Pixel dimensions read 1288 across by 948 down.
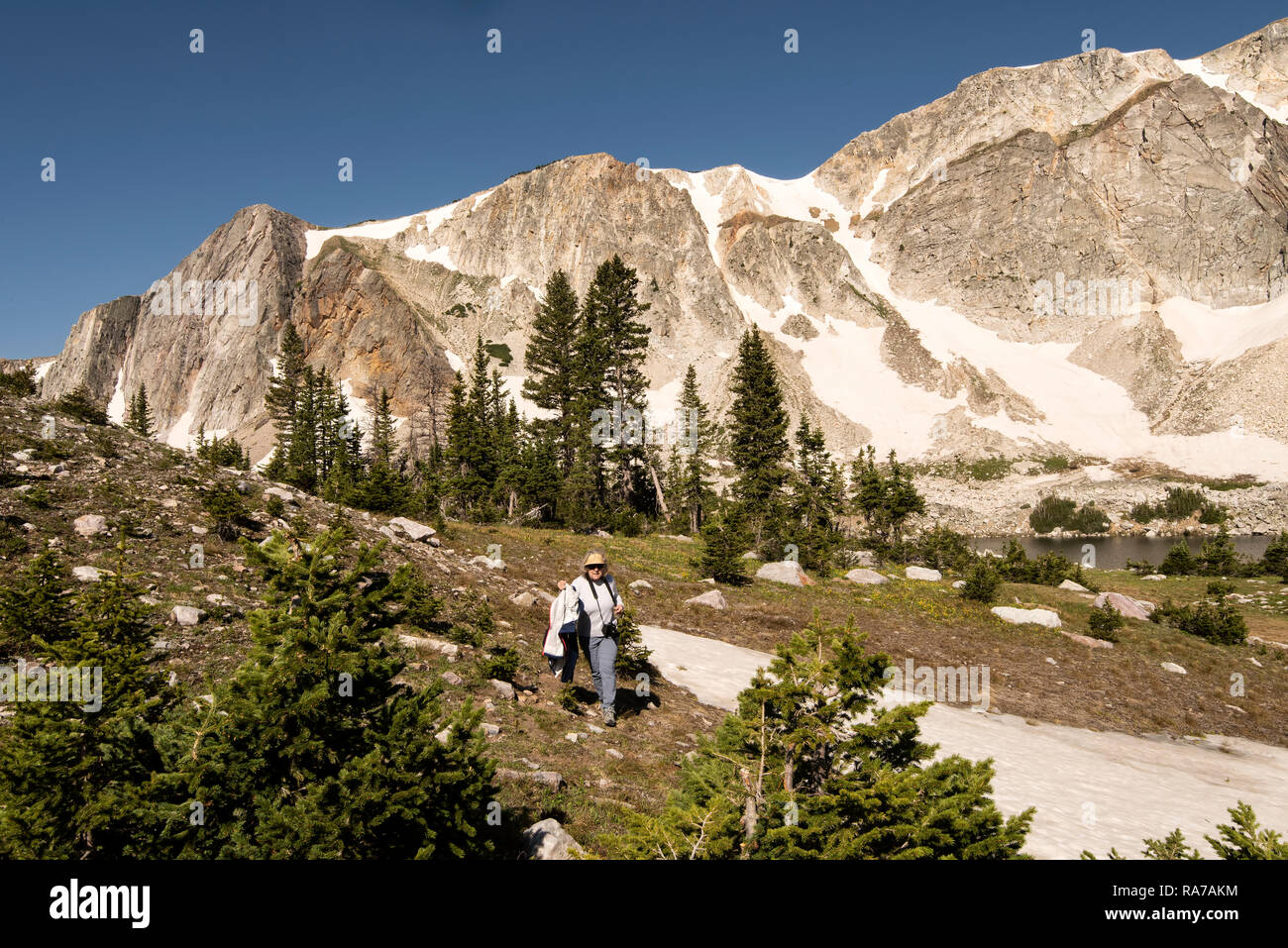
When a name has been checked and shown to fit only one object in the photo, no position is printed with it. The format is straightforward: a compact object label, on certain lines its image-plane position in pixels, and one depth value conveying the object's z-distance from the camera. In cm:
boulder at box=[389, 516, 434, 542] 1825
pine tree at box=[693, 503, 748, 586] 2277
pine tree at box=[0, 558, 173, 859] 330
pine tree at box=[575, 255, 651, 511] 4281
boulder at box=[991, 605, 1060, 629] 2166
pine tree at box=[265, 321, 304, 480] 7525
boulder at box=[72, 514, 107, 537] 1135
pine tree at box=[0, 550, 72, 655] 630
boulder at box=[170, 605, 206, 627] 926
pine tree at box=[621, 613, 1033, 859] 391
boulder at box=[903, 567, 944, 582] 2920
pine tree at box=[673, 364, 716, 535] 4291
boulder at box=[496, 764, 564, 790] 677
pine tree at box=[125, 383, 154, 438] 6915
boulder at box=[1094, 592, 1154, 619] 2471
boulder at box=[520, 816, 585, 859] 517
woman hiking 933
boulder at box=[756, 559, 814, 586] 2519
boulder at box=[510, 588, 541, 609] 1524
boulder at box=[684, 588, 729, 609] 1953
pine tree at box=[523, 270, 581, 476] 4912
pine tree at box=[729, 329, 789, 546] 4109
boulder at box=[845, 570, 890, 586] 2666
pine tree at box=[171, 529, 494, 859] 343
